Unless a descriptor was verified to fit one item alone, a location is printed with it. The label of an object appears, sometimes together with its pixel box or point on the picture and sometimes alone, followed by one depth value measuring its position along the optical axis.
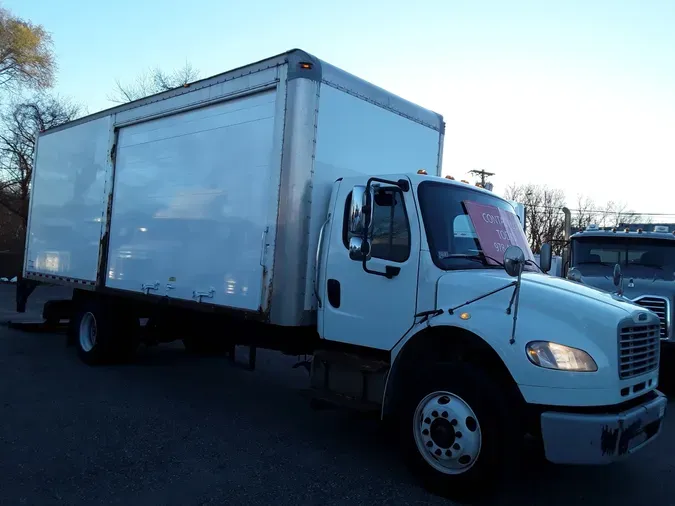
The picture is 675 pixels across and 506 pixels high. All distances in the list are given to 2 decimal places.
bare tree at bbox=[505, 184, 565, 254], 47.72
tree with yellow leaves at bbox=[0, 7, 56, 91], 29.62
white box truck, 3.81
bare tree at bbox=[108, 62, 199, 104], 37.96
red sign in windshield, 4.79
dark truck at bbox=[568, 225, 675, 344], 7.93
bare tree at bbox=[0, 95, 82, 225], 31.36
